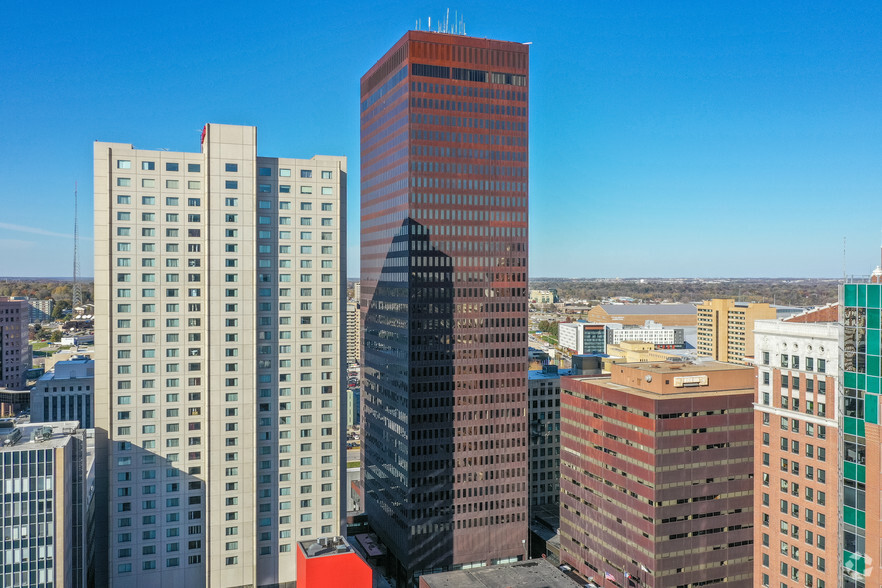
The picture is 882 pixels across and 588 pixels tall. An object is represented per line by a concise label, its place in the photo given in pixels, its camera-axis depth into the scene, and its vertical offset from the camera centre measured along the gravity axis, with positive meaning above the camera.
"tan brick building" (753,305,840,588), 82.00 -20.43
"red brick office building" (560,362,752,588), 114.62 -32.30
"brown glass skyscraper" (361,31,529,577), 148.12 -2.11
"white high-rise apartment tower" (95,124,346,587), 104.69 -11.94
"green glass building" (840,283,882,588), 75.94 -15.55
